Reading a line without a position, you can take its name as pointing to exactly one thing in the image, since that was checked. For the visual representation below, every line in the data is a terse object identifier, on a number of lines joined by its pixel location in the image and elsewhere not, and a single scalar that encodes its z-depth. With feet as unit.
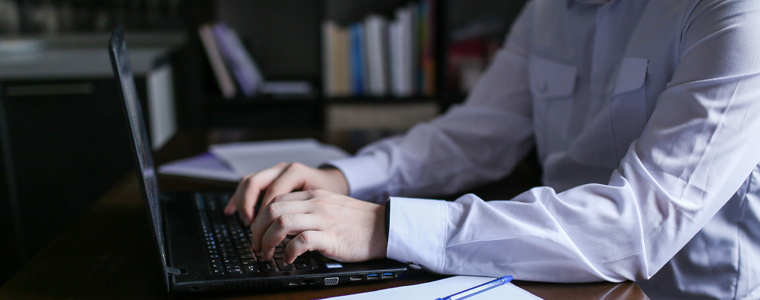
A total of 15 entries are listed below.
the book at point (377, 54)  7.85
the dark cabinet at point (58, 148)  6.47
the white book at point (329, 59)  7.97
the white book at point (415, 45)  7.93
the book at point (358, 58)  7.94
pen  1.84
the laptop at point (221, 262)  1.82
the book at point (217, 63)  7.67
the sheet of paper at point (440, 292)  1.85
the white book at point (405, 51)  7.91
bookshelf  8.18
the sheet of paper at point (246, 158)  3.54
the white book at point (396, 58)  7.89
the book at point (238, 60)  7.67
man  2.04
